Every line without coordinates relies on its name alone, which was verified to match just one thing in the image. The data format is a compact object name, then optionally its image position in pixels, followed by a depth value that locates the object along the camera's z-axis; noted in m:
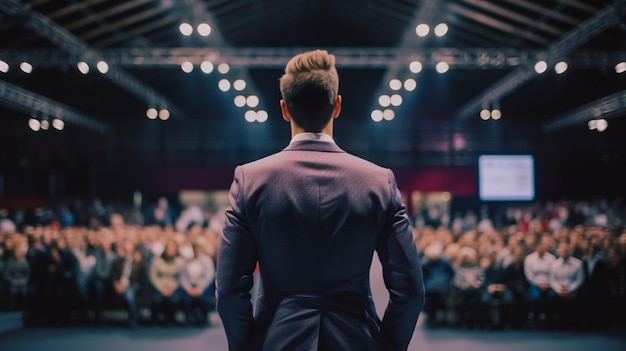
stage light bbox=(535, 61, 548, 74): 10.59
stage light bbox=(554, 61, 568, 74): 10.52
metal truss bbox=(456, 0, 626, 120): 9.18
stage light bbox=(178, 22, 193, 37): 9.30
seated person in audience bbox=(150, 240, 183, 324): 7.45
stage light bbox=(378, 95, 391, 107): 15.88
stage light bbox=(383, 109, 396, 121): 16.63
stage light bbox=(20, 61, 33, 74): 10.49
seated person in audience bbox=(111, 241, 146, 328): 7.38
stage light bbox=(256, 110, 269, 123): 15.11
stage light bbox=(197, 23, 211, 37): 9.35
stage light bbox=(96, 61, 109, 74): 10.76
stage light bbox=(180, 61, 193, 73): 10.66
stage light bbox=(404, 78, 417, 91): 11.74
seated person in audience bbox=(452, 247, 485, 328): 7.29
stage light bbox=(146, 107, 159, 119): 14.27
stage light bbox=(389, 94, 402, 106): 14.45
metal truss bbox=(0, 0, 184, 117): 9.09
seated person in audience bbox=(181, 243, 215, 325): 7.45
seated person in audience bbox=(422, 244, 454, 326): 7.52
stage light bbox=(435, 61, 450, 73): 10.69
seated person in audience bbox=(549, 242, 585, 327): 7.25
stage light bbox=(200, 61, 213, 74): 10.40
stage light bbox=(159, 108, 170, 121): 14.78
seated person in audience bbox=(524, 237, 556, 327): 7.34
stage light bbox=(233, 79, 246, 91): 12.56
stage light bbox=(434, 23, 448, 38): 9.28
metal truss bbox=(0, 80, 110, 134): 12.12
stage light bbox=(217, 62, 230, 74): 10.98
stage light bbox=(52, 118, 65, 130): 14.16
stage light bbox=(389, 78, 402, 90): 12.35
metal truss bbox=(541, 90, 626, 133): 12.98
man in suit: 1.28
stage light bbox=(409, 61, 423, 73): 10.61
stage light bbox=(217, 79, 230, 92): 12.11
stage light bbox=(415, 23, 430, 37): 9.39
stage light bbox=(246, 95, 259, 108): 14.06
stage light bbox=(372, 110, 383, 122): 16.21
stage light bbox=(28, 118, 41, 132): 12.97
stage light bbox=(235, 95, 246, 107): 14.41
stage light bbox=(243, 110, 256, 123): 15.48
